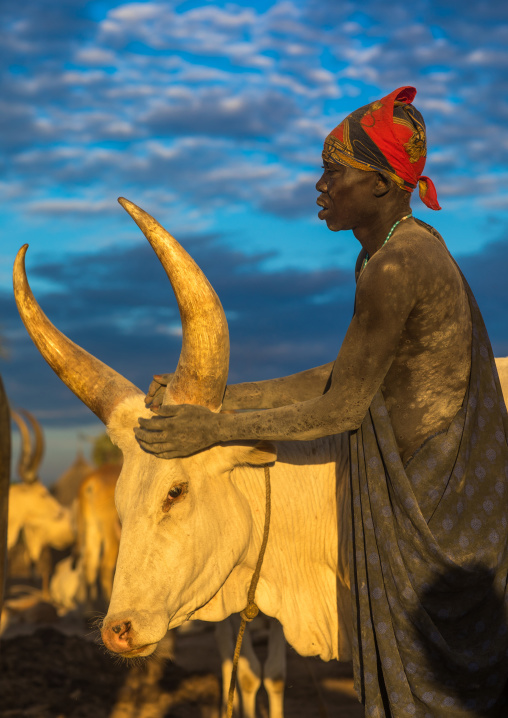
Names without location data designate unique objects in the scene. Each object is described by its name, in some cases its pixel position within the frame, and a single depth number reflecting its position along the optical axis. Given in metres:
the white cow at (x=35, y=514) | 11.78
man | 2.58
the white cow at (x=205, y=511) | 2.74
